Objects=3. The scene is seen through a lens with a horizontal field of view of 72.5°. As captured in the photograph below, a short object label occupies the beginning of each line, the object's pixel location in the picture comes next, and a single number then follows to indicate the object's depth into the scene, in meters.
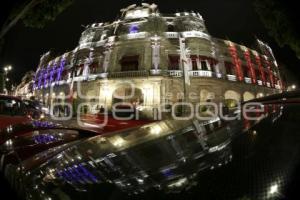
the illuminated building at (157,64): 17.02
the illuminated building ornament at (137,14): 19.75
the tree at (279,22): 9.05
